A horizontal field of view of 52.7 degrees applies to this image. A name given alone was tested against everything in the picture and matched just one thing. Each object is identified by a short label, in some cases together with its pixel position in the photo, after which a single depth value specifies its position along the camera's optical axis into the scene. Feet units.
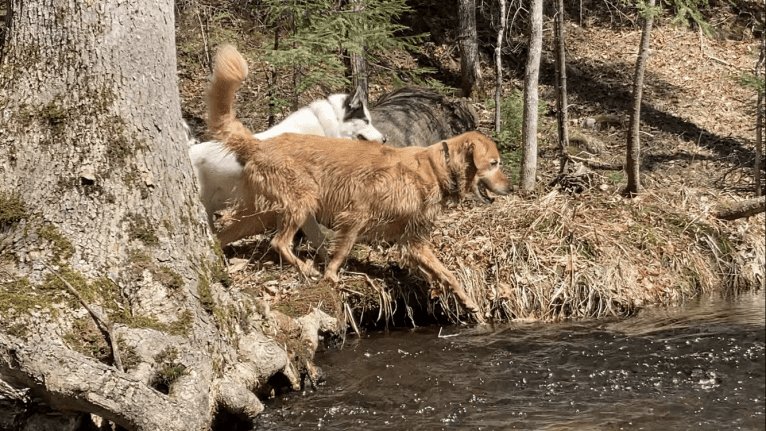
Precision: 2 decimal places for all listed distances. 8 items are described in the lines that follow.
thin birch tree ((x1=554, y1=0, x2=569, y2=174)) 36.86
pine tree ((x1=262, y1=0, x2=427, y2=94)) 31.01
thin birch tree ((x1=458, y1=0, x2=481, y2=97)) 51.60
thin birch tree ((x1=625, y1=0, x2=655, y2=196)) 33.22
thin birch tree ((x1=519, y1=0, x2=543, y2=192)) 34.68
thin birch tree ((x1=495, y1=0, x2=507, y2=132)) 43.19
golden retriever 24.73
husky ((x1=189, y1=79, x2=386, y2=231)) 25.72
